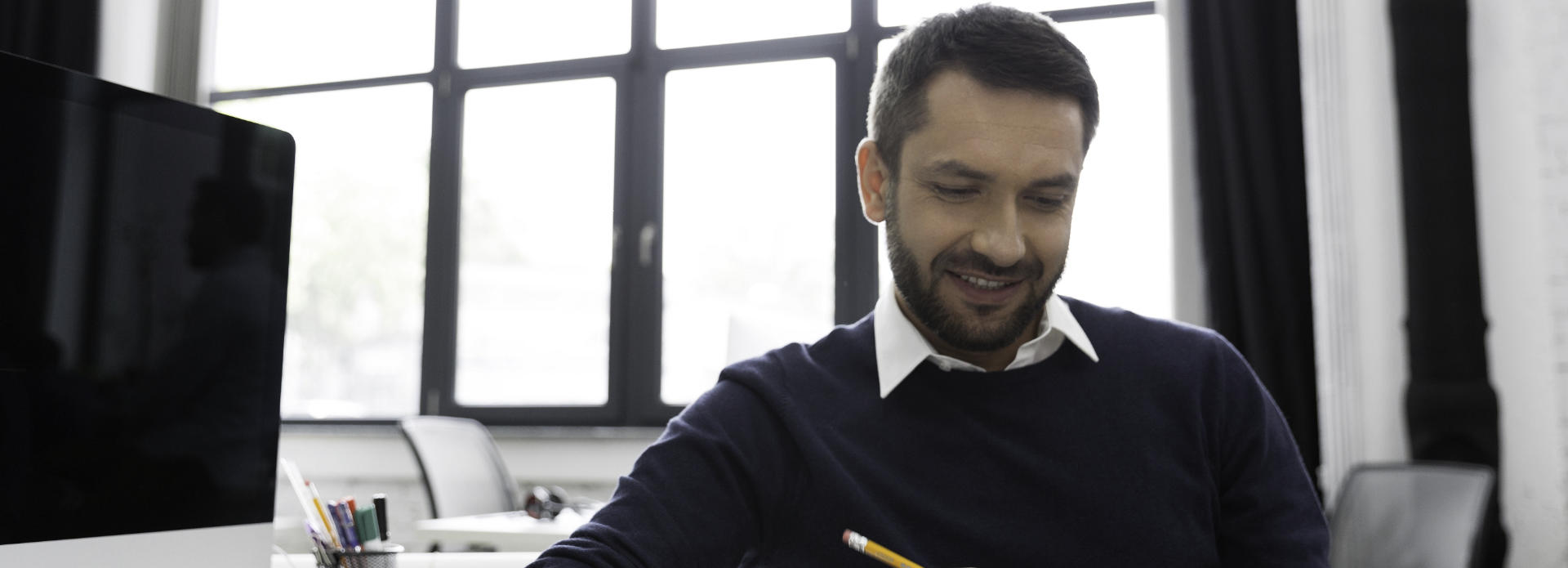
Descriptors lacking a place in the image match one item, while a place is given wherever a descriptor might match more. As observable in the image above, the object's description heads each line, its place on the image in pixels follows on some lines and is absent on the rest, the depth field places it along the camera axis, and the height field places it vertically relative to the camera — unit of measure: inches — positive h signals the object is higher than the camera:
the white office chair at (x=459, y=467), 118.9 -9.8
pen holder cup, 42.6 -6.6
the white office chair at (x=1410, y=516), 78.3 -10.1
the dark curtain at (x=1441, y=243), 107.3 +11.5
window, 153.3 +24.0
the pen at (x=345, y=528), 43.9 -5.7
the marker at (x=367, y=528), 43.5 -5.6
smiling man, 39.4 -1.5
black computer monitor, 30.9 +1.3
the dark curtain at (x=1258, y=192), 122.6 +18.4
